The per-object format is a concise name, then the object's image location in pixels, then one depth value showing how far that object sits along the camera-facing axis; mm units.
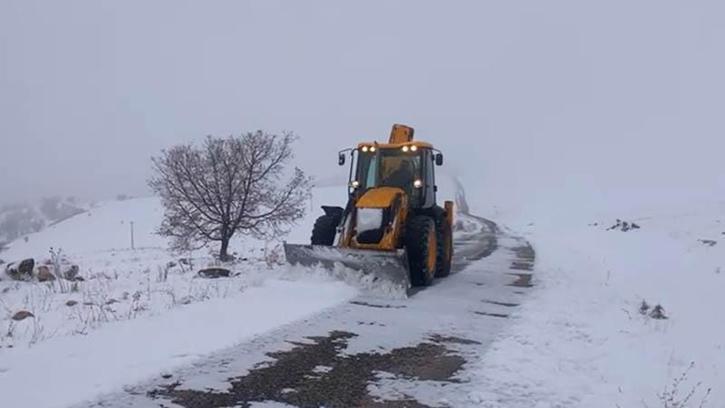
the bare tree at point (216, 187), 22172
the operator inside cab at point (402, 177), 12398
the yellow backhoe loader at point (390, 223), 10438
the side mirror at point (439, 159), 12759
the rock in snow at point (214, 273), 12159
